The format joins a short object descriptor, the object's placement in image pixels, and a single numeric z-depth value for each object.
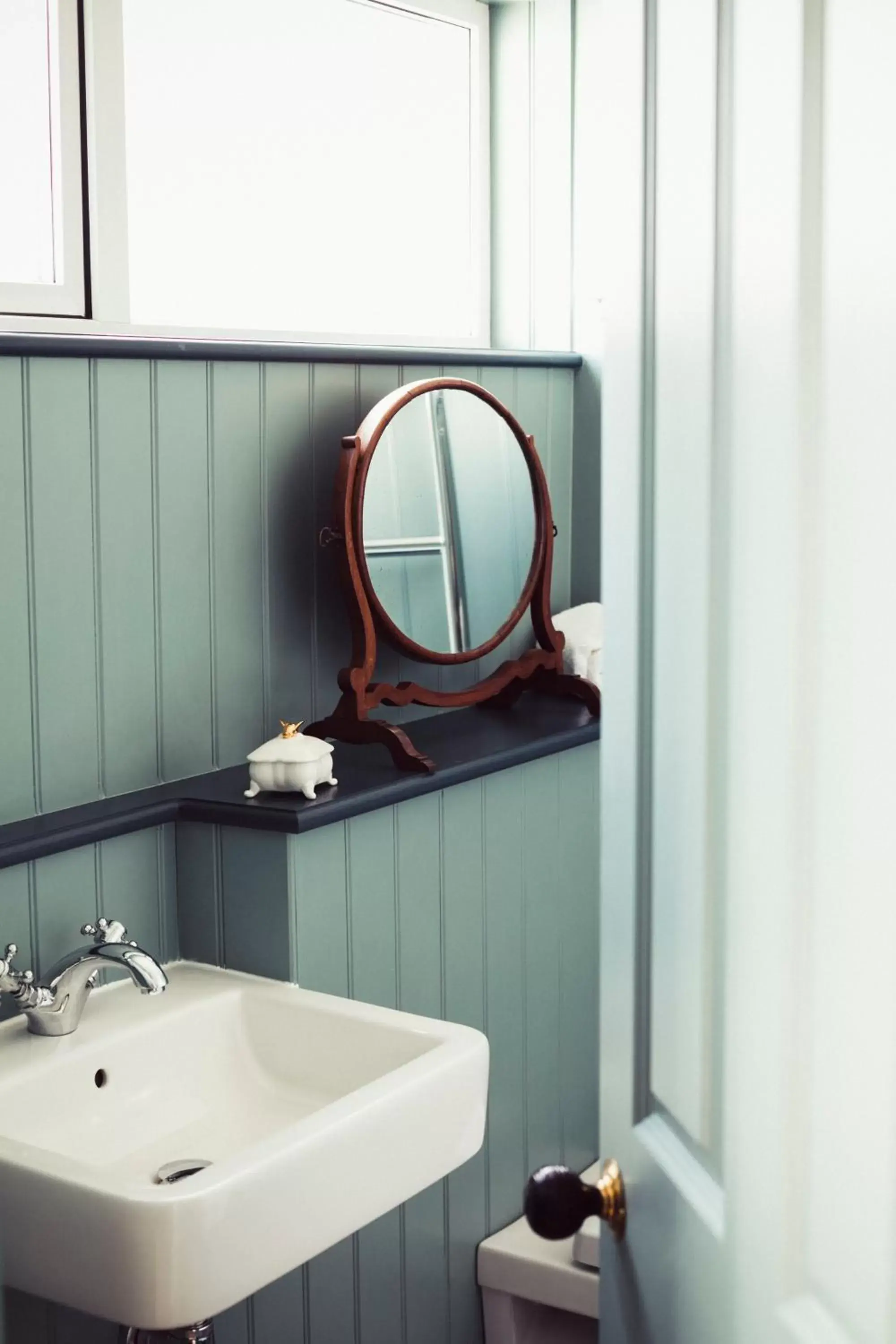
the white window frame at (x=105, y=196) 2.12
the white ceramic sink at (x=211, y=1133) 1.37
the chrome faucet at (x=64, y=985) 1.73
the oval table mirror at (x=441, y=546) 2.24
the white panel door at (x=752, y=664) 0.60
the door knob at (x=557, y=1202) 0.90
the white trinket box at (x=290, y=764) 1.99
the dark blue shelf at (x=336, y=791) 1.87
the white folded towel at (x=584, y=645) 2.70
